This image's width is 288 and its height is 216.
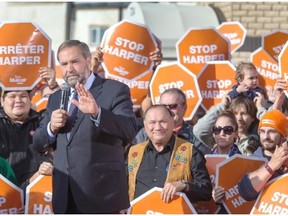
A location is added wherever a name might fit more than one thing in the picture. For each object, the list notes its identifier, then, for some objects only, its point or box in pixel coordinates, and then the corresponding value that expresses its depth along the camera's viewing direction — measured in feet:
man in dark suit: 29.32
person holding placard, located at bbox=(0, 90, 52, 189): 36.99
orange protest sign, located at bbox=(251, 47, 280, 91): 46.55
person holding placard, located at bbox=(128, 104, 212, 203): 34.27
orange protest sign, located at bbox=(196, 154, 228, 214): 35.57
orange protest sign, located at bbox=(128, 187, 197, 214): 33.50
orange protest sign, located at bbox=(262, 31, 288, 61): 47.30
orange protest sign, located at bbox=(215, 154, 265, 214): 34.48
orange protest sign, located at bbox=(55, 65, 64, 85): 46.94
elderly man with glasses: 38.95
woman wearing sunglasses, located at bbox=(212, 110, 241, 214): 37.80
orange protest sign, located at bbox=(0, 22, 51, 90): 39.43
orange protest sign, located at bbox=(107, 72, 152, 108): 44.33
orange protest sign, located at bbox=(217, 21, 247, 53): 51.40
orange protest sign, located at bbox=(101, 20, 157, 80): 43.62
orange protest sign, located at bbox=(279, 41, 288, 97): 36.66
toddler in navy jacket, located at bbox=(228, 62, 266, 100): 42.16
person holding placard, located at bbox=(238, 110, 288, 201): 32.89
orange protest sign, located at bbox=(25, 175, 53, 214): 34.93
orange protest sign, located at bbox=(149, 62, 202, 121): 43.55
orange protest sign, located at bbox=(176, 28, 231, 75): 46.12
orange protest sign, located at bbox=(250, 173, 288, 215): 32.60
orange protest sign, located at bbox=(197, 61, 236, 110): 44.26
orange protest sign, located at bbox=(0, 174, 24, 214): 34.02
